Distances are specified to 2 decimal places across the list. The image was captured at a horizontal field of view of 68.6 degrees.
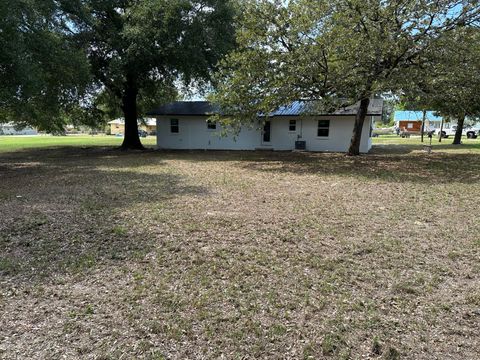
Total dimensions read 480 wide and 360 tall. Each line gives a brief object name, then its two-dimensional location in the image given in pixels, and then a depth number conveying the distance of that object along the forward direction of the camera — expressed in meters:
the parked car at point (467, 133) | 36.31
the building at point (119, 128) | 62.75
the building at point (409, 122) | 50.81
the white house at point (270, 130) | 19.44
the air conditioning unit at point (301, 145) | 20.28
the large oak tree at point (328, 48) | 11.52
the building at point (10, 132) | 65.88
